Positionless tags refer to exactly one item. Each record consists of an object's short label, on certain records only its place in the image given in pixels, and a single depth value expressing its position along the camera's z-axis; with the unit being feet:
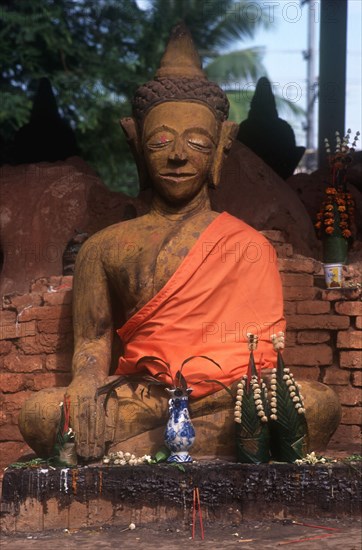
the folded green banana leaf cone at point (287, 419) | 34.05
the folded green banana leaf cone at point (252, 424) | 34.12
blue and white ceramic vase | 34.37
